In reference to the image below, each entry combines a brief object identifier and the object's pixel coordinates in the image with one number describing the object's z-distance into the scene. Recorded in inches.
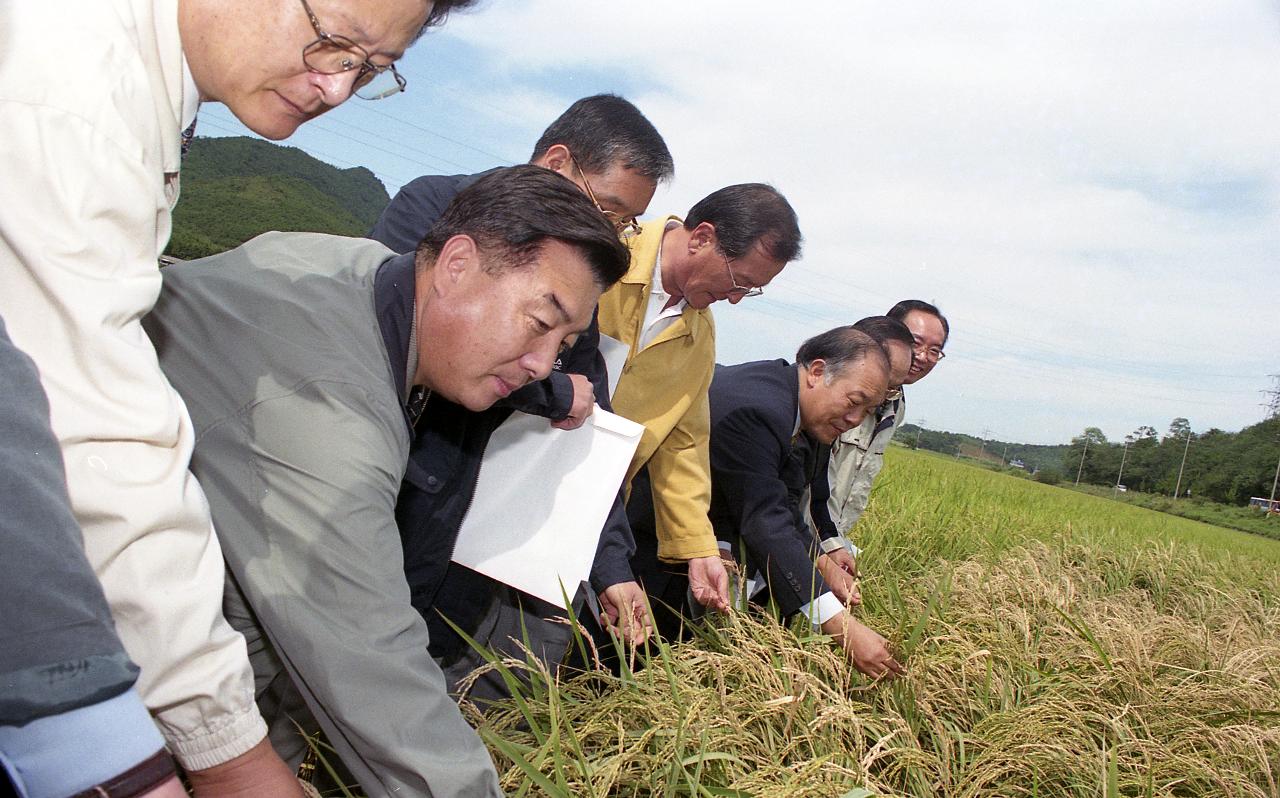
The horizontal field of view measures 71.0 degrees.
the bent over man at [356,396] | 42.4
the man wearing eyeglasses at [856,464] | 155.6
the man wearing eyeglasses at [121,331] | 30.1
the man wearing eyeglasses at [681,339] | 110.2
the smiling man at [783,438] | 112.8
